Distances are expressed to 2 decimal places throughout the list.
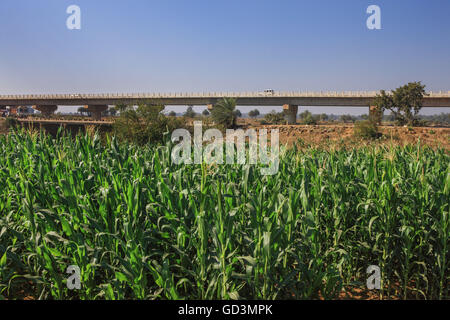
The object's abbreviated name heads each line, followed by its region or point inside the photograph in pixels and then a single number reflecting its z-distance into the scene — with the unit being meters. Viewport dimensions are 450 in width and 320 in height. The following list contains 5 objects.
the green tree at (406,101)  46.22
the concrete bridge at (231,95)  55.59
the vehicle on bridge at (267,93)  61.78
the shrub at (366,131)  36.75
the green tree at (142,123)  25.91
